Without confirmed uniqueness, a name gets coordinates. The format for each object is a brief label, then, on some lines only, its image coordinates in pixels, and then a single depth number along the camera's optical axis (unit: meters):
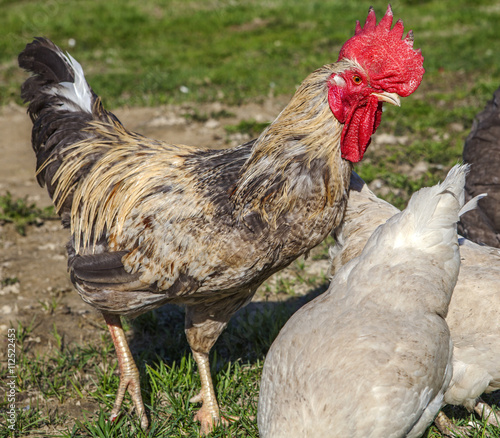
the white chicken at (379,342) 2.74
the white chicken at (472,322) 3.20
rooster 3.35
